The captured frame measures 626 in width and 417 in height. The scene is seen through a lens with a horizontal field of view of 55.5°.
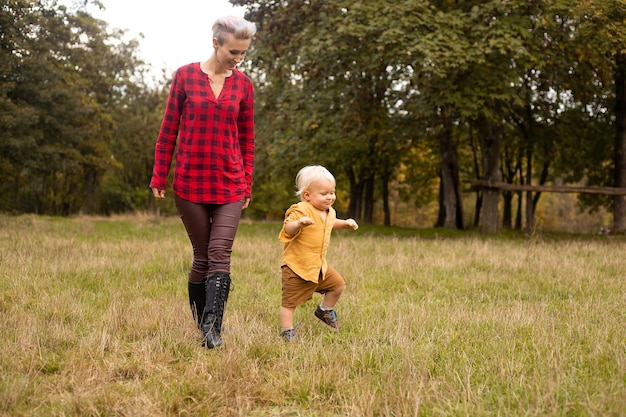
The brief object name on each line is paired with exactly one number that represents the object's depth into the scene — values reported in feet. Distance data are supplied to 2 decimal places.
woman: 13.61
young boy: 14.37
